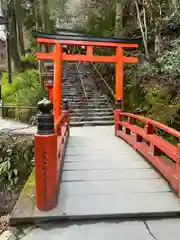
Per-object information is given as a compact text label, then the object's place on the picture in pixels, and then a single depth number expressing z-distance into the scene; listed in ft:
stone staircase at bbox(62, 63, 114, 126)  27.63
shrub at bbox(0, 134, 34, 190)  17.54
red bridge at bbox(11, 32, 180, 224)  6.77
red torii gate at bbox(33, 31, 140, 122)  22.06
